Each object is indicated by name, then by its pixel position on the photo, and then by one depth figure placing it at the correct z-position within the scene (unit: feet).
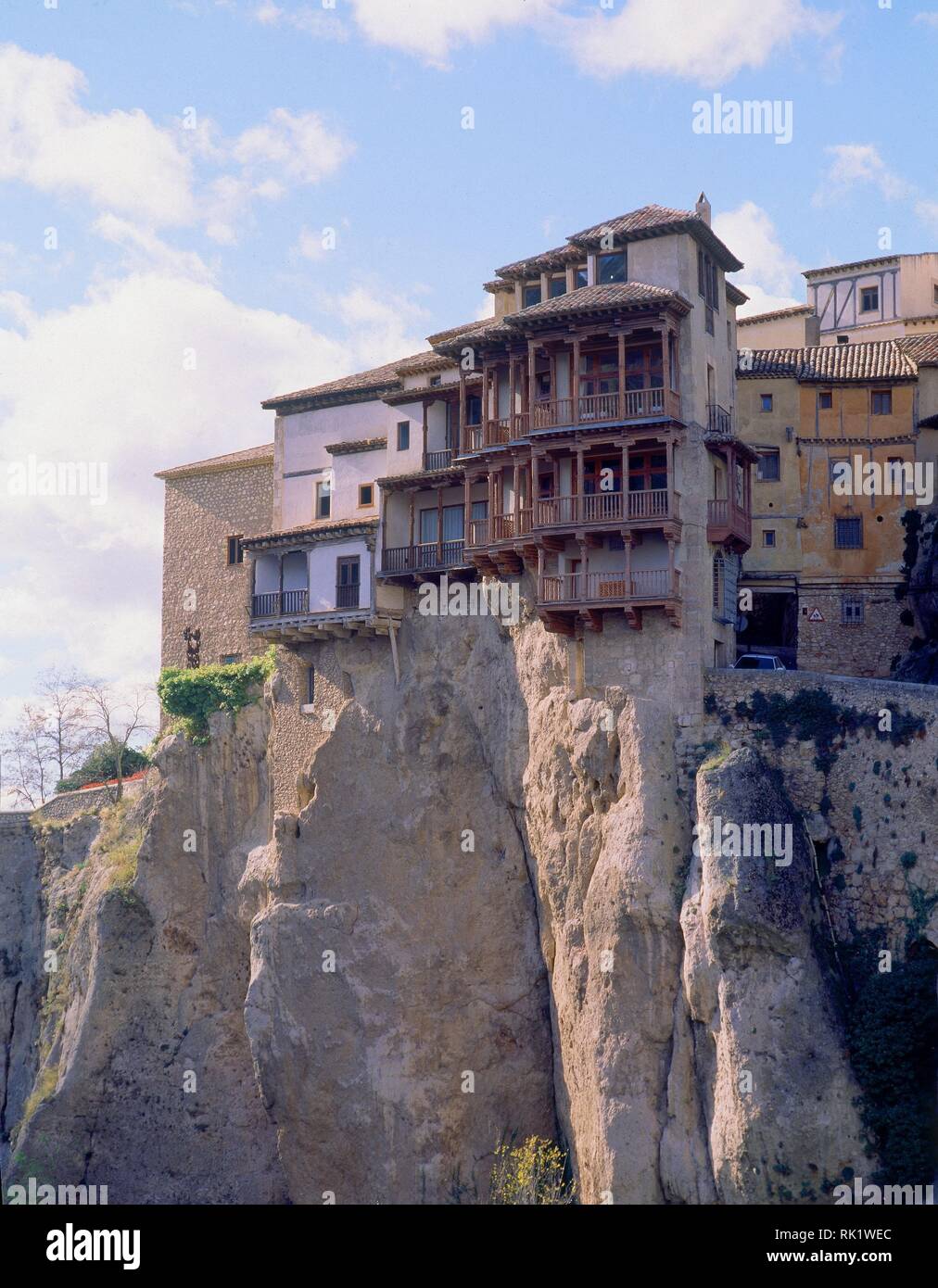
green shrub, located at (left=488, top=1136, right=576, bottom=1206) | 182.60
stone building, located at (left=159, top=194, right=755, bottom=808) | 183.01
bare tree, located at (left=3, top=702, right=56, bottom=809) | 284.00
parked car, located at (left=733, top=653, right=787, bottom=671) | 194.29
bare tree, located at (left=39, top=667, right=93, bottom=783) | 274.77
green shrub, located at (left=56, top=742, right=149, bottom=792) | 266.16
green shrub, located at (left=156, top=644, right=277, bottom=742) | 225.15
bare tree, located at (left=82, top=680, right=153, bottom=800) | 250.37
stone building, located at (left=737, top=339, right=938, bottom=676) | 209.36
